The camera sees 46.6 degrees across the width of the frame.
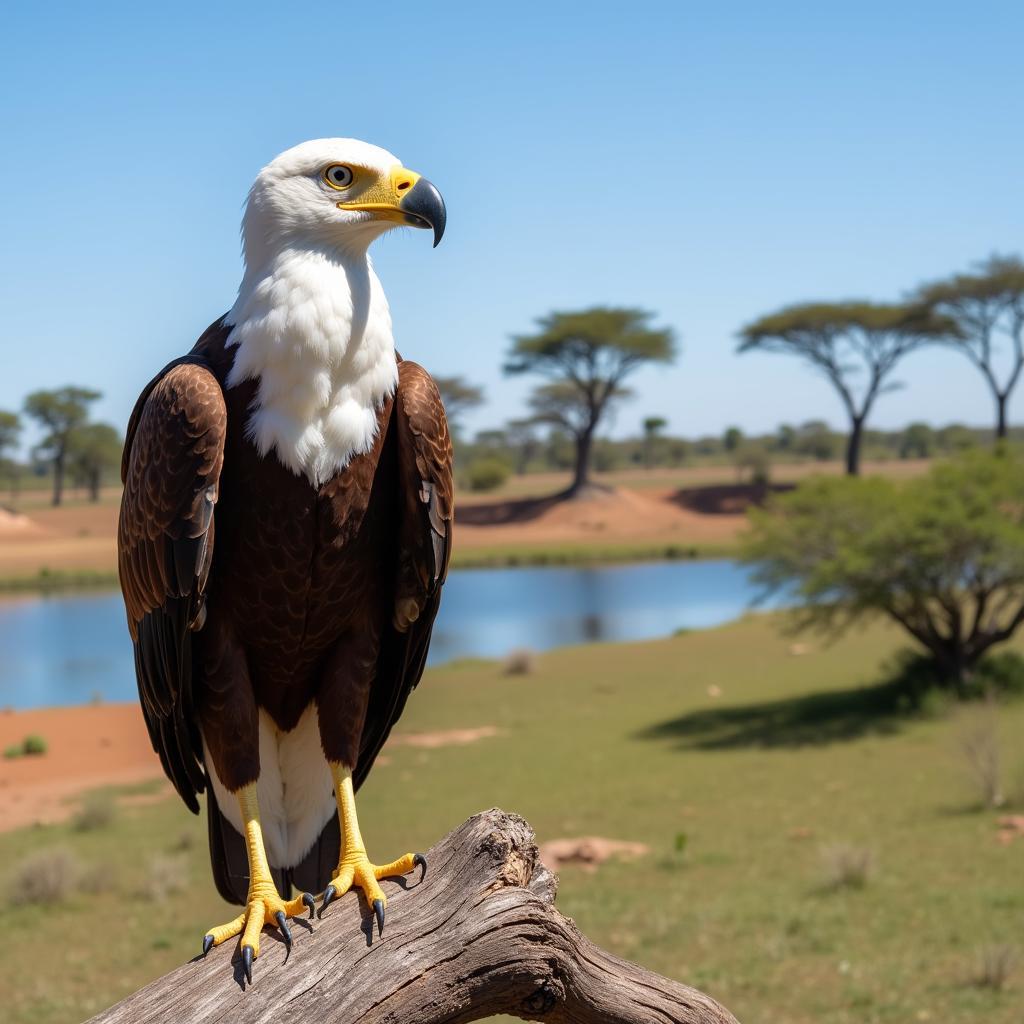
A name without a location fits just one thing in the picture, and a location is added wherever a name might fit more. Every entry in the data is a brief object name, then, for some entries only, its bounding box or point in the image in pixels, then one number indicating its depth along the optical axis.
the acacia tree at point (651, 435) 97.38
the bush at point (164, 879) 12.59
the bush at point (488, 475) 74.44
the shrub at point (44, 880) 12.77
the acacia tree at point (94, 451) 77.31
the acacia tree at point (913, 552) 18.81
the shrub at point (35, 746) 21.25
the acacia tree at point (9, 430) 76.19
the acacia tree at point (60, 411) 75.94
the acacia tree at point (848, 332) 58.81
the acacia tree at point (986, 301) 55.56
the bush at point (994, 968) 8.48
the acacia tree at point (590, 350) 63.88
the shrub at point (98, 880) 13.16
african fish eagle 3.21
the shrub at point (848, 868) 11.19
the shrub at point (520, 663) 25.61
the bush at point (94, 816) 16.11
